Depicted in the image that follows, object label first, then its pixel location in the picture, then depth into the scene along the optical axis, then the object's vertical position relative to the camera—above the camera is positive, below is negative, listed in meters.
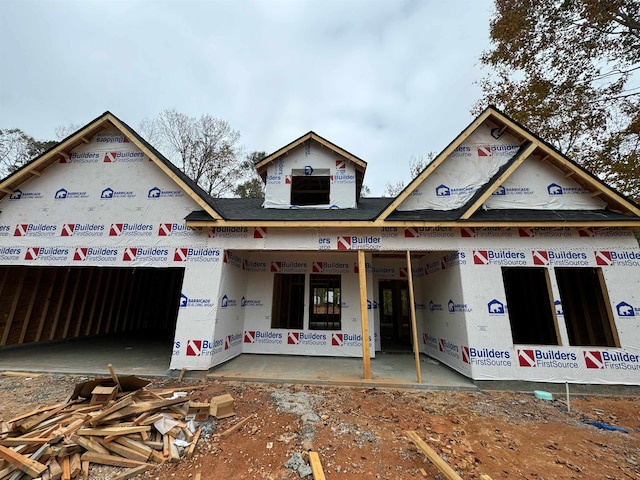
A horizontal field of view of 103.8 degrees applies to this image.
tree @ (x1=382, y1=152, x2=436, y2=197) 19.36 +10.65
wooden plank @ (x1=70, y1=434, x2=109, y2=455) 2.95 -1.64
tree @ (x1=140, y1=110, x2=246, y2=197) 20.19 +11.84
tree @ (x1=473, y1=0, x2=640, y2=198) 9.43 +9.62
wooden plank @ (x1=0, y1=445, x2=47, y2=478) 2.62 -1.66
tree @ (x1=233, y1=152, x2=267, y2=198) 21.05 +9.99
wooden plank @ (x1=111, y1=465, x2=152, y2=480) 2.68 -1.81
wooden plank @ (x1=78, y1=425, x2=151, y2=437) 3.06 -1.54
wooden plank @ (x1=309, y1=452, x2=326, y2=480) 2.67 -1.76
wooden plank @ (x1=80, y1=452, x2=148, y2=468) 2.88 -1.76
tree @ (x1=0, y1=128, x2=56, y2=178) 16.78 +10.40
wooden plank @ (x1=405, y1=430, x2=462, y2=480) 2.61 -1.69
